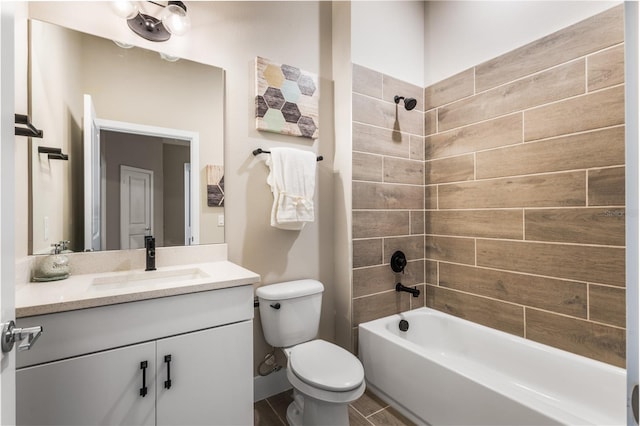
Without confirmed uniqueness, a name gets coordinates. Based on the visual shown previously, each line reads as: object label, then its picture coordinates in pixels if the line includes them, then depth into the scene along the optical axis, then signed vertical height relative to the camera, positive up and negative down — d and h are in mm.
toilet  1344 -757
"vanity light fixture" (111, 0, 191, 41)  1445 +978
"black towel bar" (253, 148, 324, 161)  1793 +377
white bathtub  1283 -879
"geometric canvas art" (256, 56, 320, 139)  1820 +741
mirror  1292 +345
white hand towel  1784 +150
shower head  2076 +774
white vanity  947 -502
